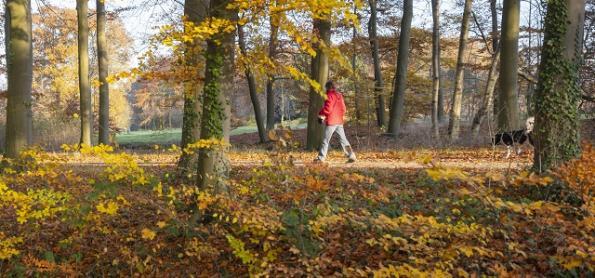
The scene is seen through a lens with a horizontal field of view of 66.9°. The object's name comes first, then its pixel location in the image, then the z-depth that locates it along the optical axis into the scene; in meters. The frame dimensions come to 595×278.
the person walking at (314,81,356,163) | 9.09
